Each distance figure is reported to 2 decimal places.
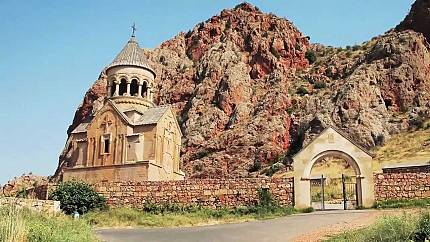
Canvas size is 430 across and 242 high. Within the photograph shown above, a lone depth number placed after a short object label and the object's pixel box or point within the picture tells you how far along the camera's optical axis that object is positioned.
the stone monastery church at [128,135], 29.16
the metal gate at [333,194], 22.61
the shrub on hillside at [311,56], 73.62
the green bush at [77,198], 21.80
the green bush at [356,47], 71.07
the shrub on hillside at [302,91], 63.94
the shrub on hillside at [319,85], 63.91
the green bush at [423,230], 9.62
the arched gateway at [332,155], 20.78
